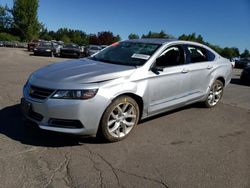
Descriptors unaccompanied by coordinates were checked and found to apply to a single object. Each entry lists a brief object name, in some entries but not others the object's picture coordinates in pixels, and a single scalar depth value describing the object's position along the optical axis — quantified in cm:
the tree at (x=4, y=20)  5247
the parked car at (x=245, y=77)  894
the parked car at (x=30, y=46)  2550
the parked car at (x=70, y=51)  1857
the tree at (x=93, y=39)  5274
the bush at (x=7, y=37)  4780
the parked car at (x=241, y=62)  2058
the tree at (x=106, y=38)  5120
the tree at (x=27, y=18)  4226
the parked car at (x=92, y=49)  1912
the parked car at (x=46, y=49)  1843
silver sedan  268
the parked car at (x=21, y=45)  4063
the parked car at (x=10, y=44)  3982
